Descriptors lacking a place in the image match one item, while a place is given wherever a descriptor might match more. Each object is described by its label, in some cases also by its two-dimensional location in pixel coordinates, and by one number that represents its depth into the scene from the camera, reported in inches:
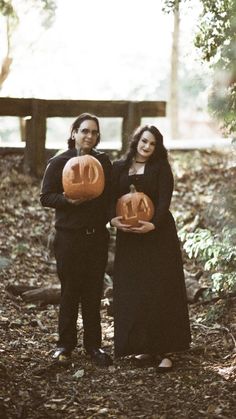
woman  224.2
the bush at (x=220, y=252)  256.2
